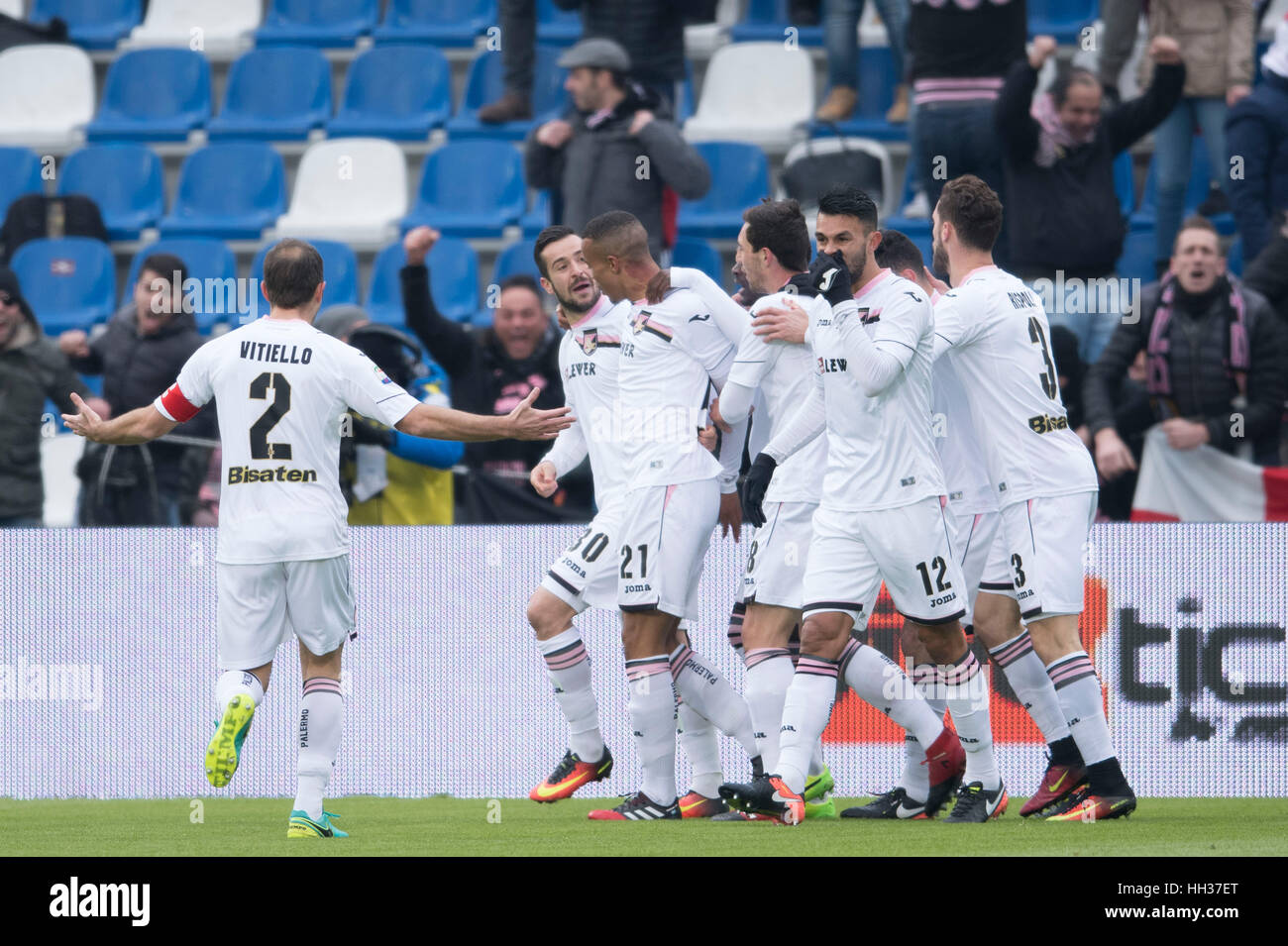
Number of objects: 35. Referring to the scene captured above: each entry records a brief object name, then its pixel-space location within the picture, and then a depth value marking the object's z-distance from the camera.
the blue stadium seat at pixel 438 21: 15.52
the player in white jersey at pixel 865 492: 6.81
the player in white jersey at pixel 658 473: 7.65
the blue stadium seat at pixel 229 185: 14.59
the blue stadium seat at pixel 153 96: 15.37
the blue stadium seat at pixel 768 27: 14.77
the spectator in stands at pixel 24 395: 10.62
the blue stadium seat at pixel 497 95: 14.56
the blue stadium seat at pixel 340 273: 13.51
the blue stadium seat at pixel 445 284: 13.23
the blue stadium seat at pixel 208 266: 12.91
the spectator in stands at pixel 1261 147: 11.38
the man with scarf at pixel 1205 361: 10.02
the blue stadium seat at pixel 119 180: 14.71
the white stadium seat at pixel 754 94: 14.30
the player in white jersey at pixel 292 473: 6.91
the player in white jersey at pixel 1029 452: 7.25
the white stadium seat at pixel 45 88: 15.57
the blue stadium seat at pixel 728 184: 13.47
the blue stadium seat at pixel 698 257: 12.71
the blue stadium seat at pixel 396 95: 14.99
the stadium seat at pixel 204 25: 15.89
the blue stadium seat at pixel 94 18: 16.22
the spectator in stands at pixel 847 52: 13.27
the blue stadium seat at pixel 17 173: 14.86
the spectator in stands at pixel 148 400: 10.81
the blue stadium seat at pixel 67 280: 13.81
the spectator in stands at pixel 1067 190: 11.03
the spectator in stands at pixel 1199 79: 11.96
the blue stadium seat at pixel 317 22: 15.80
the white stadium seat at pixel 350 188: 14.45
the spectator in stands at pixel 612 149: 11.47
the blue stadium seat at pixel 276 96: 15.17
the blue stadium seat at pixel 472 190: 14.04
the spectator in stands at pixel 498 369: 10.47
